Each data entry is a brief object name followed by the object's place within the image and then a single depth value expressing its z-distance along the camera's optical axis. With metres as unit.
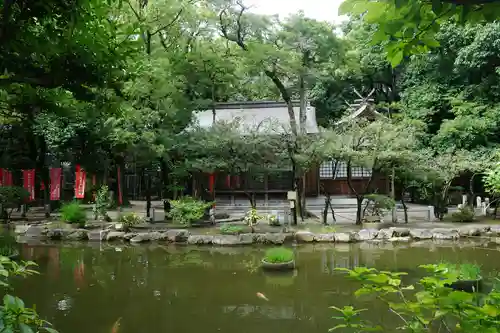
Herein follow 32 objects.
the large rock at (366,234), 11.83
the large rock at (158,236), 12.11
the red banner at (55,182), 16.52
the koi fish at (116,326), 5.21
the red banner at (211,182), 17.34
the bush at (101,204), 14.57
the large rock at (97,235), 12.27
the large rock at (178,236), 11.99
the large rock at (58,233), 12.46
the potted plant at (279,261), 8.52
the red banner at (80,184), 16.33
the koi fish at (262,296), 6.59
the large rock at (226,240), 11.56
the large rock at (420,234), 11.98
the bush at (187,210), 13.71
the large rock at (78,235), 12.37
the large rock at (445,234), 11.95
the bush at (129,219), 13.50
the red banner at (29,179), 16.77
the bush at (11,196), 14.48
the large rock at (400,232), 12.09
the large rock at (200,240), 11.77
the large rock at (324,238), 11.73
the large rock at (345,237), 11.70
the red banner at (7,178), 17.53
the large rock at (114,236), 12.27
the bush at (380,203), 13.72
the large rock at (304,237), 11.76
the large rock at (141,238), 12.06
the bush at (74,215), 13.44
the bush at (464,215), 14.69
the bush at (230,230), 12.34
